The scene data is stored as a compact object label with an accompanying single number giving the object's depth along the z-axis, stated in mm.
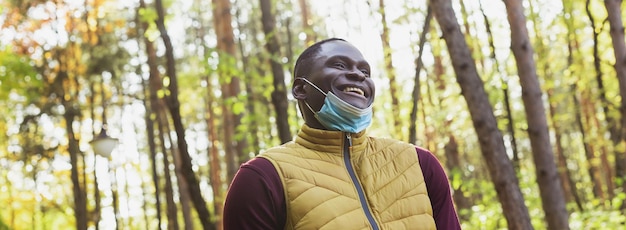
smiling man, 2430
